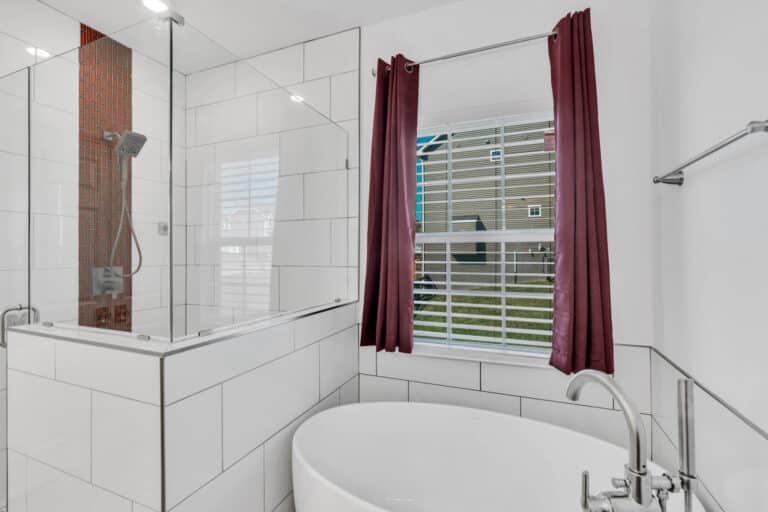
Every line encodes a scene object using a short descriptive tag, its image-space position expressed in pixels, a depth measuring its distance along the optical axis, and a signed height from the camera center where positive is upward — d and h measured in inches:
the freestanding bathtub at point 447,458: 54.9 -33.2
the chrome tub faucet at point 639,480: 33.5 -21.0
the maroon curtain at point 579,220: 59.9 +5.9
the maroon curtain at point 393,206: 72.5 +10.0
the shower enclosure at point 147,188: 43.6 +9.4
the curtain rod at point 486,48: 64.8 +39.7
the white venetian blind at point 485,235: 71.2 +4.3
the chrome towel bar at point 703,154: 29.2 +10.6
